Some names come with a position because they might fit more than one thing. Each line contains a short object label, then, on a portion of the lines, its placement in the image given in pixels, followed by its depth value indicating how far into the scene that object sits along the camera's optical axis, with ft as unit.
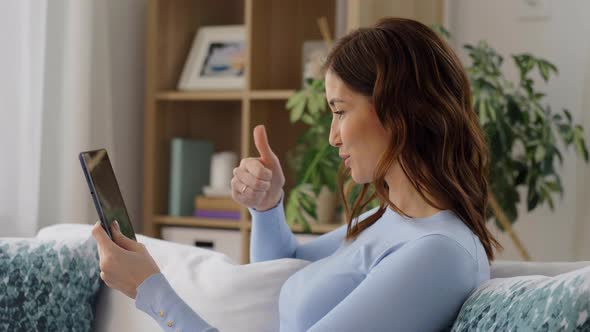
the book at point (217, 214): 9.67
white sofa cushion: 4.80
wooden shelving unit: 9.56
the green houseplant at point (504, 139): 8.14
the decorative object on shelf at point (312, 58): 9.23
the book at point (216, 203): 9.74
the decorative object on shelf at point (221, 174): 9.95
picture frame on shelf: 9.92
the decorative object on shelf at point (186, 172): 9.97
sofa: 3.15
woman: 3.73
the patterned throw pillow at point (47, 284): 5.20
